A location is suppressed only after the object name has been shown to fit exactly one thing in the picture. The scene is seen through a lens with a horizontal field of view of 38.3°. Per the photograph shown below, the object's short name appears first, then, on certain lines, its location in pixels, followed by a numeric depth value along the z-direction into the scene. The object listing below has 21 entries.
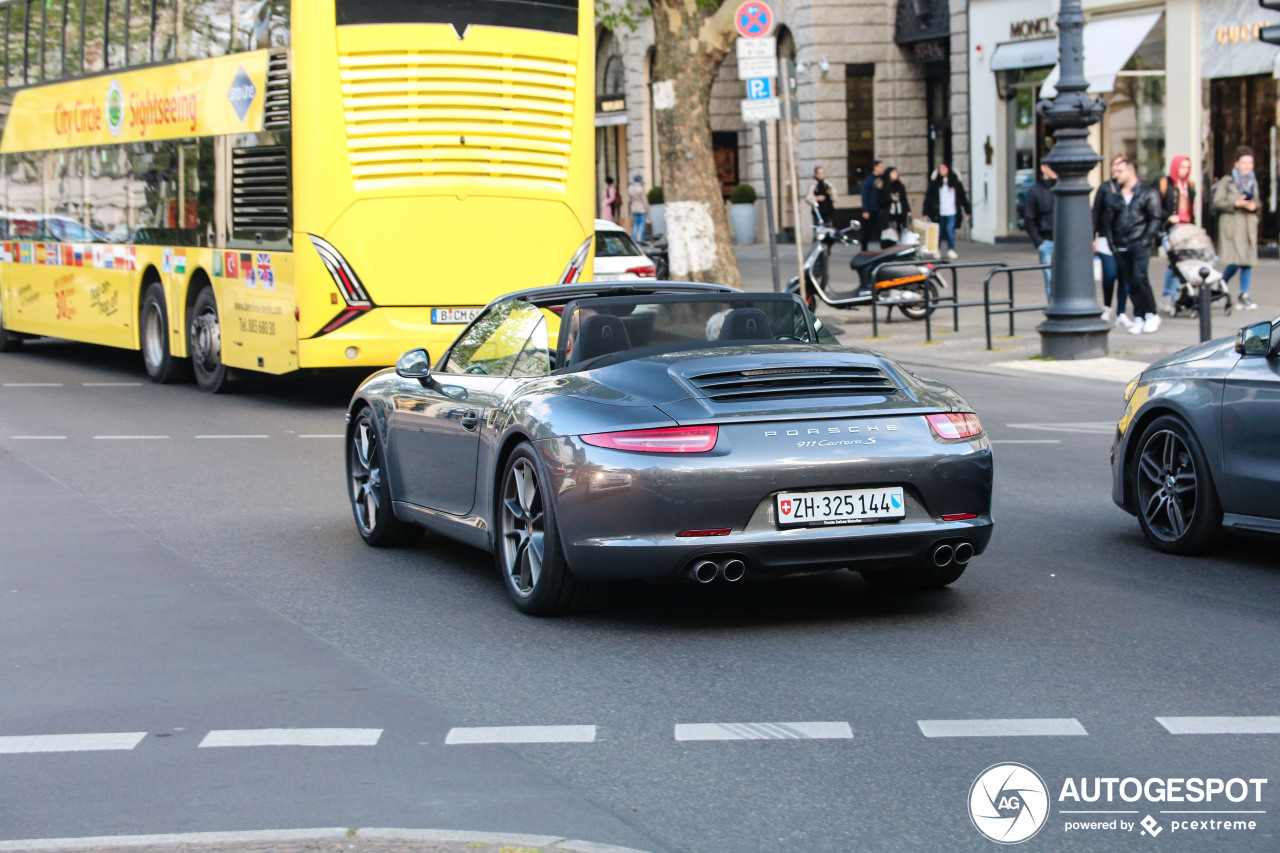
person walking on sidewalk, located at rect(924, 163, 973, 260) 33.72
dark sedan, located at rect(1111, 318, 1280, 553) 7.72
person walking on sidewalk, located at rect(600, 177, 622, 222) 44.81
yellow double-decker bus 14.80
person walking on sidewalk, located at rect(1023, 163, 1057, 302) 22.14
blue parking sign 20.50
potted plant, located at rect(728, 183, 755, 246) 44.44
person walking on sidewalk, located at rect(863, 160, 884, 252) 35.28
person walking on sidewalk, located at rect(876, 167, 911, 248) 35.00
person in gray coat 21.34
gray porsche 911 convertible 6.52
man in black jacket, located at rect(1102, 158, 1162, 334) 19.97
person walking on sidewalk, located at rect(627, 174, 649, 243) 41.34
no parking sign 20.28
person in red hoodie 21.92
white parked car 22.30
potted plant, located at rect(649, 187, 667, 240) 44.97
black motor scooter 22.81
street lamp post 17.78
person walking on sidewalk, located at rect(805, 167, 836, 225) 36.88
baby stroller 21.00
